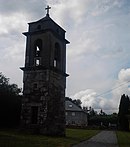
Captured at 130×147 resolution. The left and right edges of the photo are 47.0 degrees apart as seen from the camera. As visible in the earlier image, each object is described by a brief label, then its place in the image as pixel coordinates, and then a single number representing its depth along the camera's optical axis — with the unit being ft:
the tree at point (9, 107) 51.89
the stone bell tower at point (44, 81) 44.69
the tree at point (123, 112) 103.14
